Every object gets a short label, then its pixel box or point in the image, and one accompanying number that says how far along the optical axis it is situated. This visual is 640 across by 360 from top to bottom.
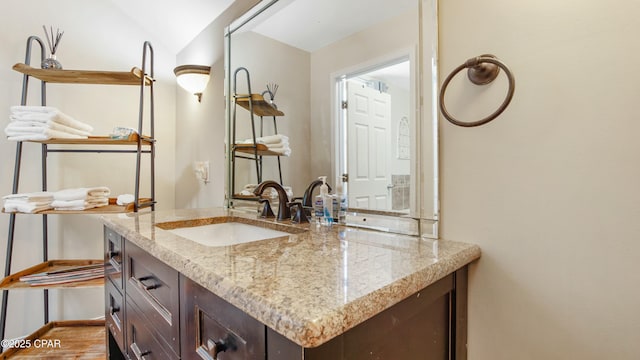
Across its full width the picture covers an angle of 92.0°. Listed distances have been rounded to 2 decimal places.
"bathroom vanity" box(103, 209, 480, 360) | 0.47
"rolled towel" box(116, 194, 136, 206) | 1.84
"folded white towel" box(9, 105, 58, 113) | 1.64
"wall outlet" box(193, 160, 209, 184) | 2.09
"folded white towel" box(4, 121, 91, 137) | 1.64
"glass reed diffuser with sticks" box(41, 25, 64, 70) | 1.74
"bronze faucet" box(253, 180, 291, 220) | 1.27
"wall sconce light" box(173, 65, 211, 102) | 2.03
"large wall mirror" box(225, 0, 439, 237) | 0.91
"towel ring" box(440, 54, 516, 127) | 0.73
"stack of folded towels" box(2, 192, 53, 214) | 1.64
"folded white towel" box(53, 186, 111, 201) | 1.73
